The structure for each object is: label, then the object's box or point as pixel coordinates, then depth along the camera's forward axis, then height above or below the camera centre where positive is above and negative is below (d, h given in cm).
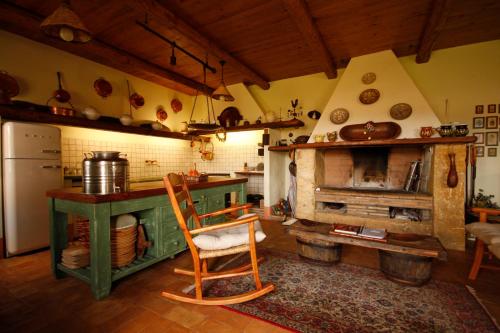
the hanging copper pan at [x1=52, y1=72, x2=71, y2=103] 326 +95
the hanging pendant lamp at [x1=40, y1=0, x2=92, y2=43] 170 +109
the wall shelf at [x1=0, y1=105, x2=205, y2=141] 258 +52
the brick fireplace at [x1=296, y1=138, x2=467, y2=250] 286 -47
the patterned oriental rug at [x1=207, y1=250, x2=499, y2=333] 141 -106
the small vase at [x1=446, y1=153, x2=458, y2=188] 277 -19
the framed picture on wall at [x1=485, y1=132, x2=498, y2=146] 320 +31
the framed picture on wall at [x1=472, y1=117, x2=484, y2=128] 326 +56
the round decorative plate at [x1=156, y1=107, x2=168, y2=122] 482 +98
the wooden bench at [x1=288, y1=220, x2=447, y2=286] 170 -72
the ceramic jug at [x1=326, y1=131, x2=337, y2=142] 366 +39
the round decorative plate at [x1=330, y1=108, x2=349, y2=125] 368 +73
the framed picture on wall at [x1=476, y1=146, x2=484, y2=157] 326 +13
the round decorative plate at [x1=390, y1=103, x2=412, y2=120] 328 +73
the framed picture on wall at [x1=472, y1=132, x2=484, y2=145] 326 +32
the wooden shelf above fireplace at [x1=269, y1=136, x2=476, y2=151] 275 +24
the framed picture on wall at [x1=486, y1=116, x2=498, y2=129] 320 +55
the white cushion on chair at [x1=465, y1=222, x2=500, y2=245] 167 -58
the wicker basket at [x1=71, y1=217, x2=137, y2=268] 190 -73
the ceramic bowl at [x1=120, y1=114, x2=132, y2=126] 370 +65
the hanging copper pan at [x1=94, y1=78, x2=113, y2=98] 376 +123
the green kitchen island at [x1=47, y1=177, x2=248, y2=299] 167 -57
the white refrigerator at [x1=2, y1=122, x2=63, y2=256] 254 -25
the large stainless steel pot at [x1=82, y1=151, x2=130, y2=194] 178 -13
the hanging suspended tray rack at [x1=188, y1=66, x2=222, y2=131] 285 +43
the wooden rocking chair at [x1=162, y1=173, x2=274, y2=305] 152 -69
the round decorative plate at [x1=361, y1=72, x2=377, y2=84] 355 +132
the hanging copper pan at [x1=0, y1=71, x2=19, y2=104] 260 +90
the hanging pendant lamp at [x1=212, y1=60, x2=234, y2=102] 315 +94
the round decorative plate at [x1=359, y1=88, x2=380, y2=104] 351 +101
